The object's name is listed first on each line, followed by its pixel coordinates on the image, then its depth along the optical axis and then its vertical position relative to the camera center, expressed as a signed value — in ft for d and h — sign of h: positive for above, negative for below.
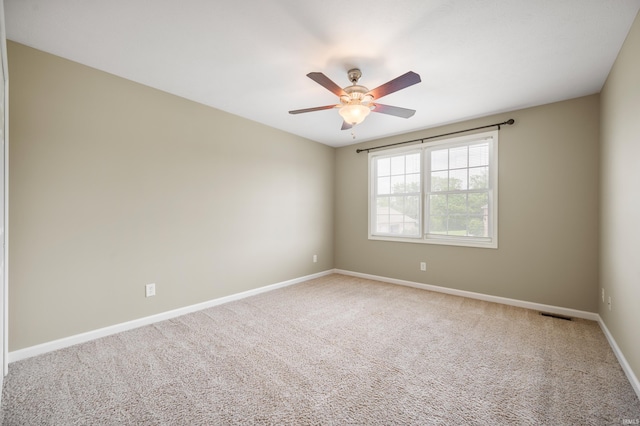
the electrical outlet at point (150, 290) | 9.65 -2.76
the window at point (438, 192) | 12.52 +0.94
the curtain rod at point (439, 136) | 11.69 +3.66
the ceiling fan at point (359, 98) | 7.25 +3.24
